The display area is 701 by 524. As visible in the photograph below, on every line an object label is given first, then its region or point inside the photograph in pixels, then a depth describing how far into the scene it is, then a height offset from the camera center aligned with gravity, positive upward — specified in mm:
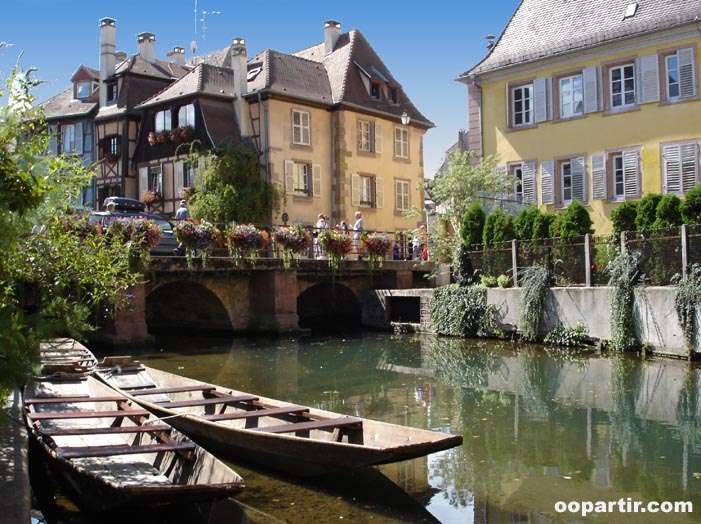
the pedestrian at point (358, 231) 26097 +1621
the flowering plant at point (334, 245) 24172 +1102
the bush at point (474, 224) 22531 +1535
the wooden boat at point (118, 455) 5582 -1382
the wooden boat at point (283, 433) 6652 -1380
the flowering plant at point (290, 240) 22797 +1203
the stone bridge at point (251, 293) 20958 -306
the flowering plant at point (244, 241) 21922 +1155
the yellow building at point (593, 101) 22547 +5347
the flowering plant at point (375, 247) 25453 +1076
